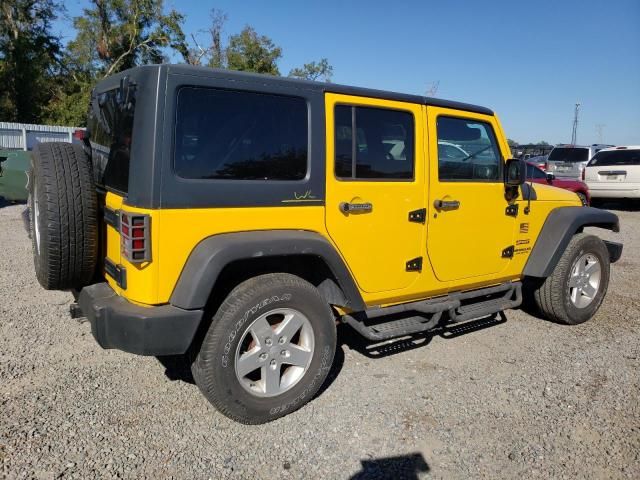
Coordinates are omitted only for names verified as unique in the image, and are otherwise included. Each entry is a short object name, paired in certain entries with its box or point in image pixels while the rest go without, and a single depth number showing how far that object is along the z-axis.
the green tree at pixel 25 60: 27.38
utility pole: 52.08
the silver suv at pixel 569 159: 15.58
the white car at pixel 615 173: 13.12
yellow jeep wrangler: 2.62
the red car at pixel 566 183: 11.82
